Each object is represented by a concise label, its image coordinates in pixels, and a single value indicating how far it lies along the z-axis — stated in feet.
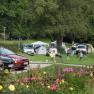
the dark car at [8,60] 94.02
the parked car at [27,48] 203.21
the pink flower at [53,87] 35.76
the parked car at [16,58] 98.30
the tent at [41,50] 207.55
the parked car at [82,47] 232.96
